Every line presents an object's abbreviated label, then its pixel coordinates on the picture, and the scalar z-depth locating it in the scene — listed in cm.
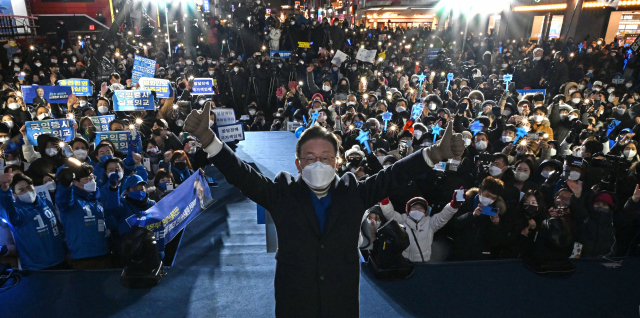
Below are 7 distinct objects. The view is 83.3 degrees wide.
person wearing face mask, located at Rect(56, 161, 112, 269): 366
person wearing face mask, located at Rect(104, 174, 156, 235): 393
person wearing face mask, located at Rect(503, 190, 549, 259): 388
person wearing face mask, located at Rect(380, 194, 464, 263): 393
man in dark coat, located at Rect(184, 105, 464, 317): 187
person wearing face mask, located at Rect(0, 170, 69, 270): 351
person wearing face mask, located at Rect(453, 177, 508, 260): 383
